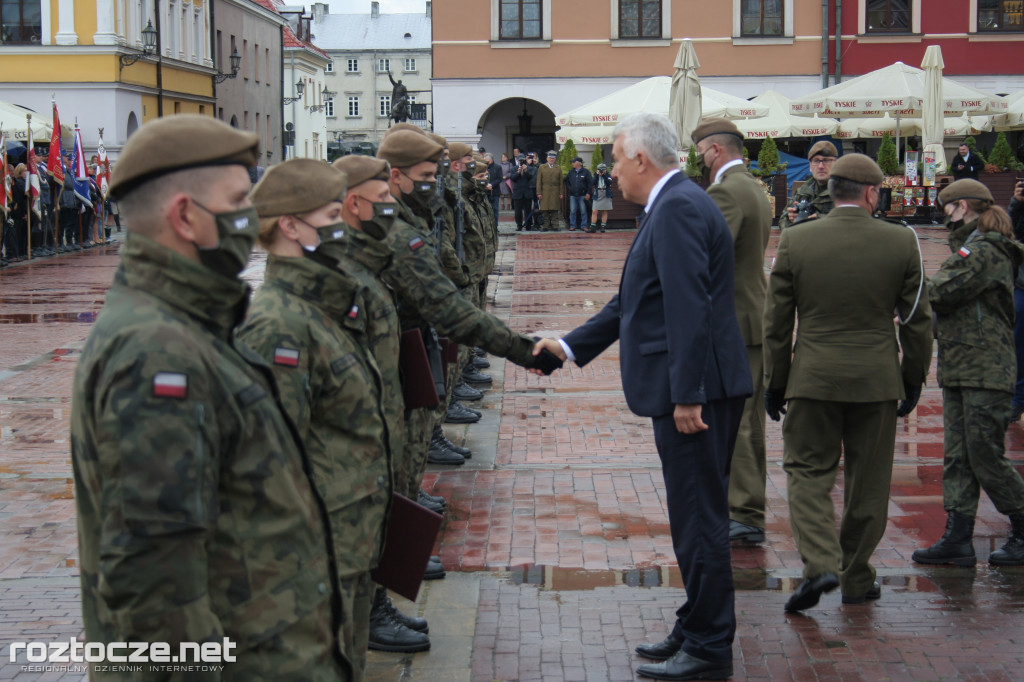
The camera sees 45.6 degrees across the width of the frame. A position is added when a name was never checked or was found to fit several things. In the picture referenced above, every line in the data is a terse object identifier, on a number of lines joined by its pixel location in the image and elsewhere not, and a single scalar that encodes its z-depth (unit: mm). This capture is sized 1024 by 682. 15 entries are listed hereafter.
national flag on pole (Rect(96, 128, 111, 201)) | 28094
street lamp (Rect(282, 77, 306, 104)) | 67100
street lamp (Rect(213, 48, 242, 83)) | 44750
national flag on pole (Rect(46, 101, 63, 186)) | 24047
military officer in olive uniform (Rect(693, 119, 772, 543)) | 5992
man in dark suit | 4340
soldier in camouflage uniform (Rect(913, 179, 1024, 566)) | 5707
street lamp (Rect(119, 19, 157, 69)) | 34344
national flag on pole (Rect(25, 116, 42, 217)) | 22500
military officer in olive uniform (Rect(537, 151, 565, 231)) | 27828
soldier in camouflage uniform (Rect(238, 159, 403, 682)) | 3252
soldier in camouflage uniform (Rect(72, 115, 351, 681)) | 2195
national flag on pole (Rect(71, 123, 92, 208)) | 25688
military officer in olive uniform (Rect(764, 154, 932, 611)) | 5051
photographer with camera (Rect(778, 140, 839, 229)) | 8195
